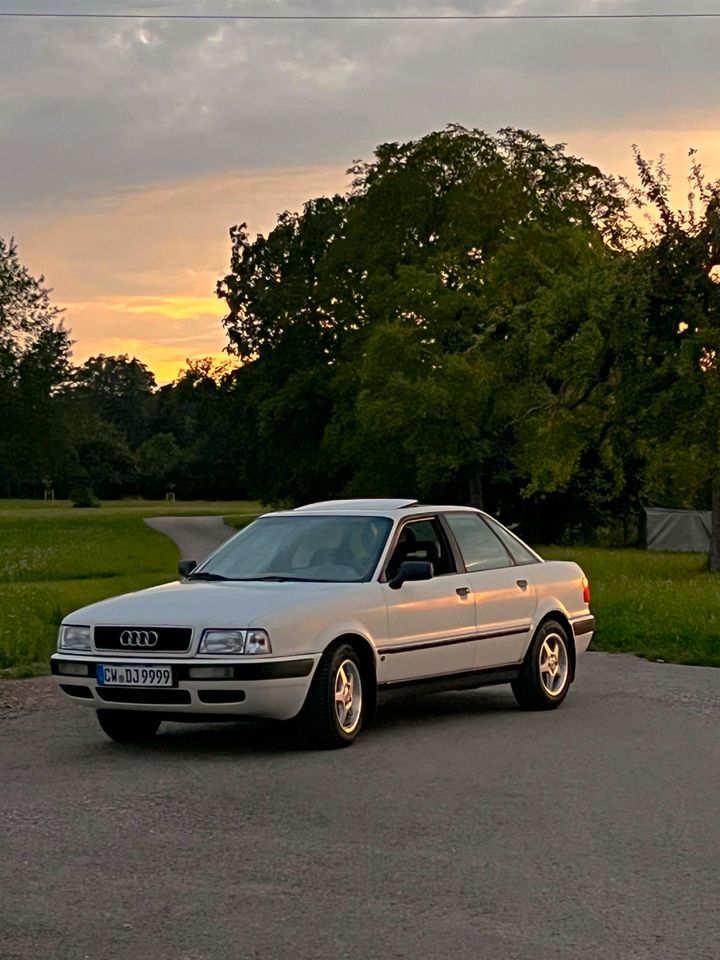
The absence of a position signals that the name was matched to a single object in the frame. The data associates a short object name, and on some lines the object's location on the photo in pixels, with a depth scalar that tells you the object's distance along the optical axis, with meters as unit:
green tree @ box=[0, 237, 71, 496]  76.75
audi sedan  10.35
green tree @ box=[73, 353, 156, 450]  177.12
